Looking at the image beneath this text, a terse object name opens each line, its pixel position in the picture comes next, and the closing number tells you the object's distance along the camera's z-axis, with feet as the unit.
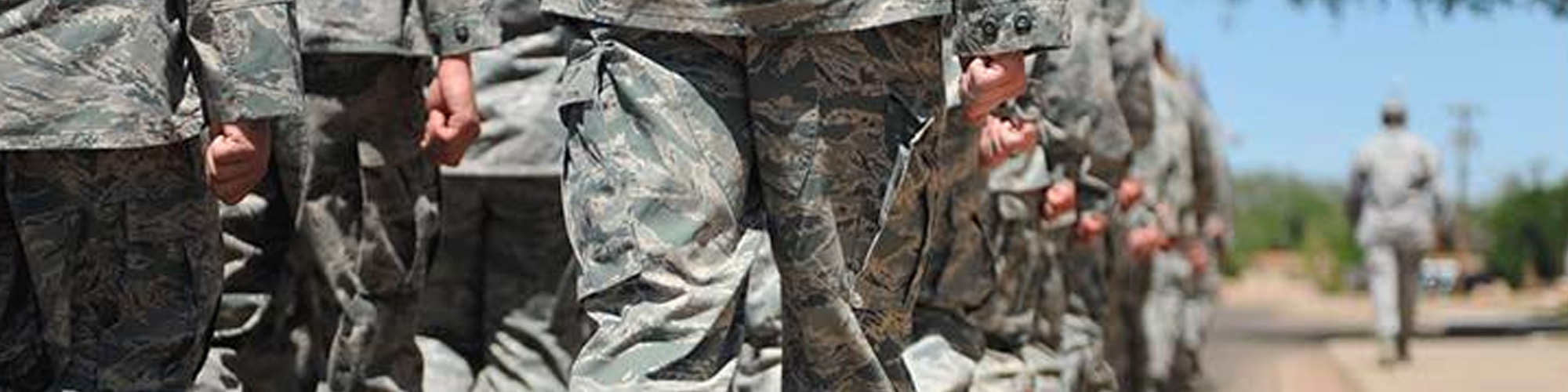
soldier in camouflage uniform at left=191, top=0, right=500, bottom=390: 20.72
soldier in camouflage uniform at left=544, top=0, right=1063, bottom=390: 15.55
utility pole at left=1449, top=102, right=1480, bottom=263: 206.92
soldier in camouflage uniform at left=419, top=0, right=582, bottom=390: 23.15
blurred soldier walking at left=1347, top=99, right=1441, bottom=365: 59.06
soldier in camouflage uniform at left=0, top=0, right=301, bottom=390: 16.69
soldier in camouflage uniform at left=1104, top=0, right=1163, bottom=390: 30.96
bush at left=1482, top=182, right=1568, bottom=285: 131.13
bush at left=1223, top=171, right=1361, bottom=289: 154.81
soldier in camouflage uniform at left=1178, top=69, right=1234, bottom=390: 48.44
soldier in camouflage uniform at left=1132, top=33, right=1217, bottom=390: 40.98
